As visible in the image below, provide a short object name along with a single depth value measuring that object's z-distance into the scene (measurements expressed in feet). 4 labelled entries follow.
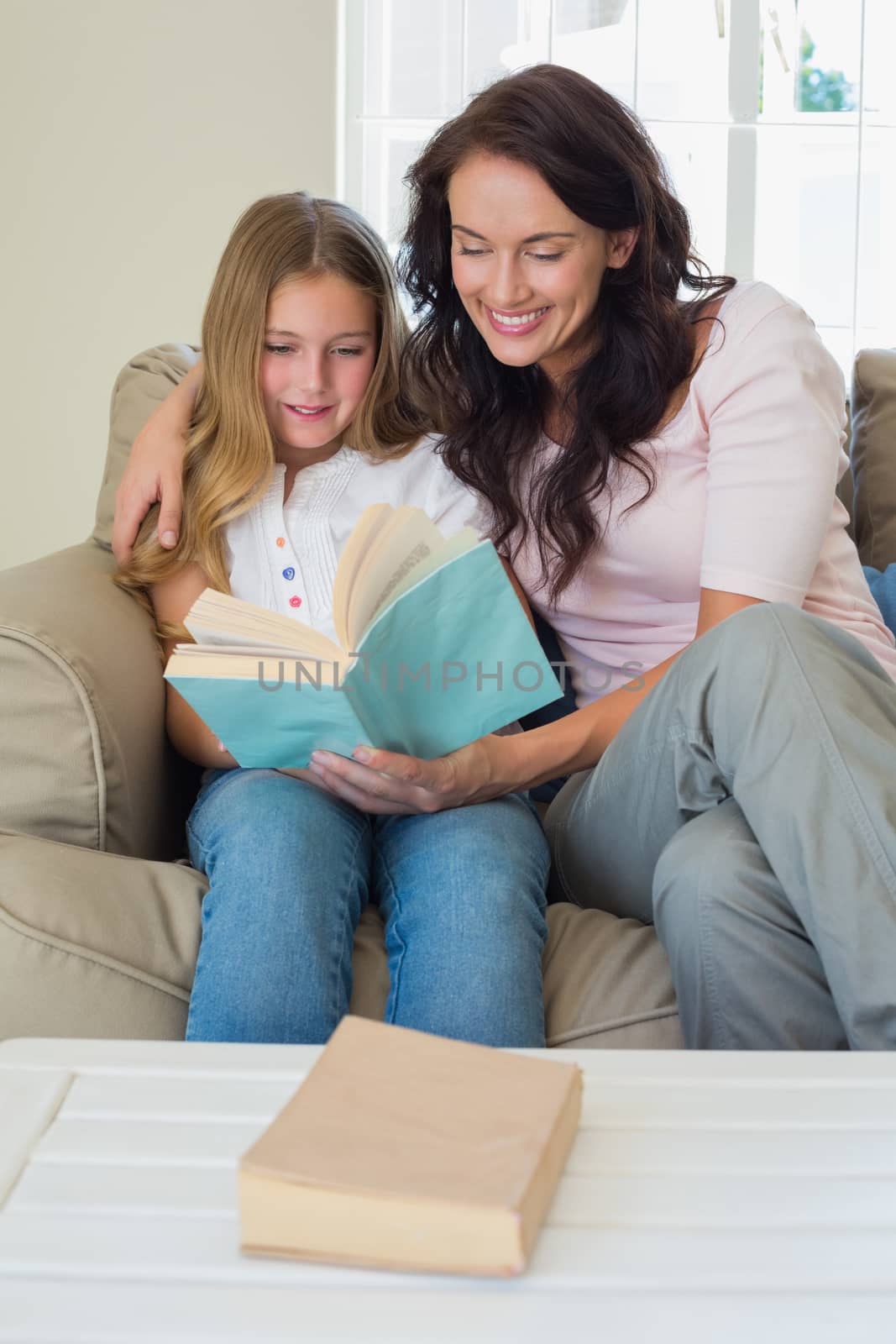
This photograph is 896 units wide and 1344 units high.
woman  3.10
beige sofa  3.26
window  9.58
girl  3.39
